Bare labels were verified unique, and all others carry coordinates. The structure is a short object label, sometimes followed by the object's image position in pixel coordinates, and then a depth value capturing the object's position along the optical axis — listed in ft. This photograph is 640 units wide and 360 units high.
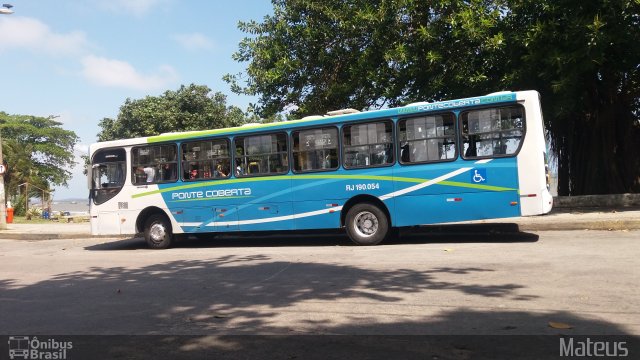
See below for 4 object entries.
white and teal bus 31.99
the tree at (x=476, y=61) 40.63
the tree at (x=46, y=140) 172.65
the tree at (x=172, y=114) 106.93
